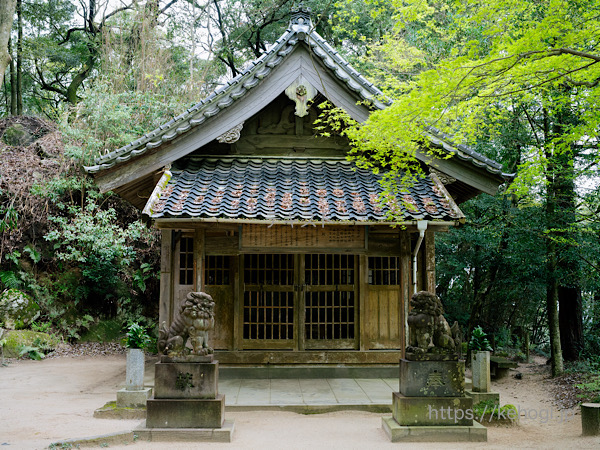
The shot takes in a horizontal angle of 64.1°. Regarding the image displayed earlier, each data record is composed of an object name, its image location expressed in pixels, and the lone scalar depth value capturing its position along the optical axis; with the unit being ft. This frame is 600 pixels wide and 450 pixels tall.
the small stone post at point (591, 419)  20.43
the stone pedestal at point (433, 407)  19.76
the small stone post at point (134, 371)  23.88
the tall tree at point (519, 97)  18.24
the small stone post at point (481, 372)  24.87
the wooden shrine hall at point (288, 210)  25.68
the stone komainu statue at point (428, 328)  20.68
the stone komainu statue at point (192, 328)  20.38
